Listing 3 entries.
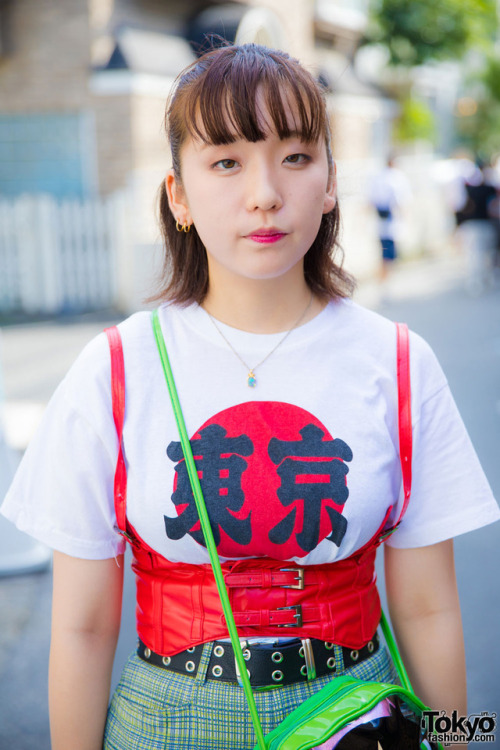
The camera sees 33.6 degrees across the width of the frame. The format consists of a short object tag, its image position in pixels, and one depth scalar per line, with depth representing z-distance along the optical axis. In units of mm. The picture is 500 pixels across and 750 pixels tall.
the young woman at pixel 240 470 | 1311
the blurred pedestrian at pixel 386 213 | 10930
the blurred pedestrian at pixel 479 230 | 12008
